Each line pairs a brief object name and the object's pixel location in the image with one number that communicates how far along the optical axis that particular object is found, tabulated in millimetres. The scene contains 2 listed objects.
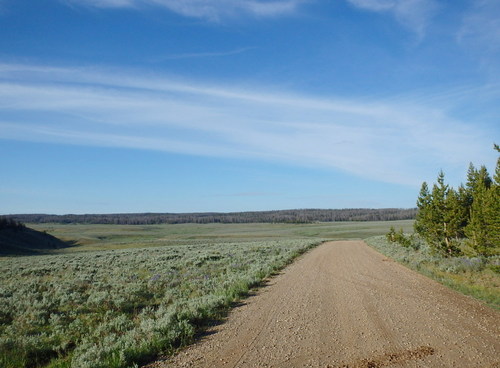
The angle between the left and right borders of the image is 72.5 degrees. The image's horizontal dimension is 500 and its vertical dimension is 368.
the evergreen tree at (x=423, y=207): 28338
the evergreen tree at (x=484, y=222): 17794
